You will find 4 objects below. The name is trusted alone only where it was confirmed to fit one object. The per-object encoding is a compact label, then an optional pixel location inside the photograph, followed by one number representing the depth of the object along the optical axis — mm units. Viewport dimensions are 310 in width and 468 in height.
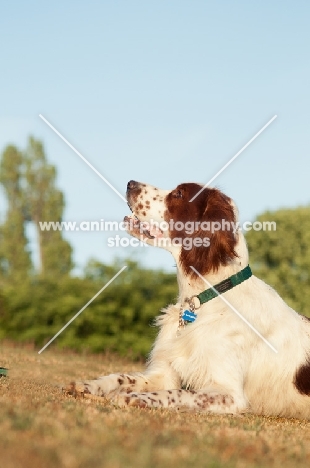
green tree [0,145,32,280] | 33281
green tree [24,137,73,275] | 34938
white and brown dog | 5493
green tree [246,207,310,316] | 27781
